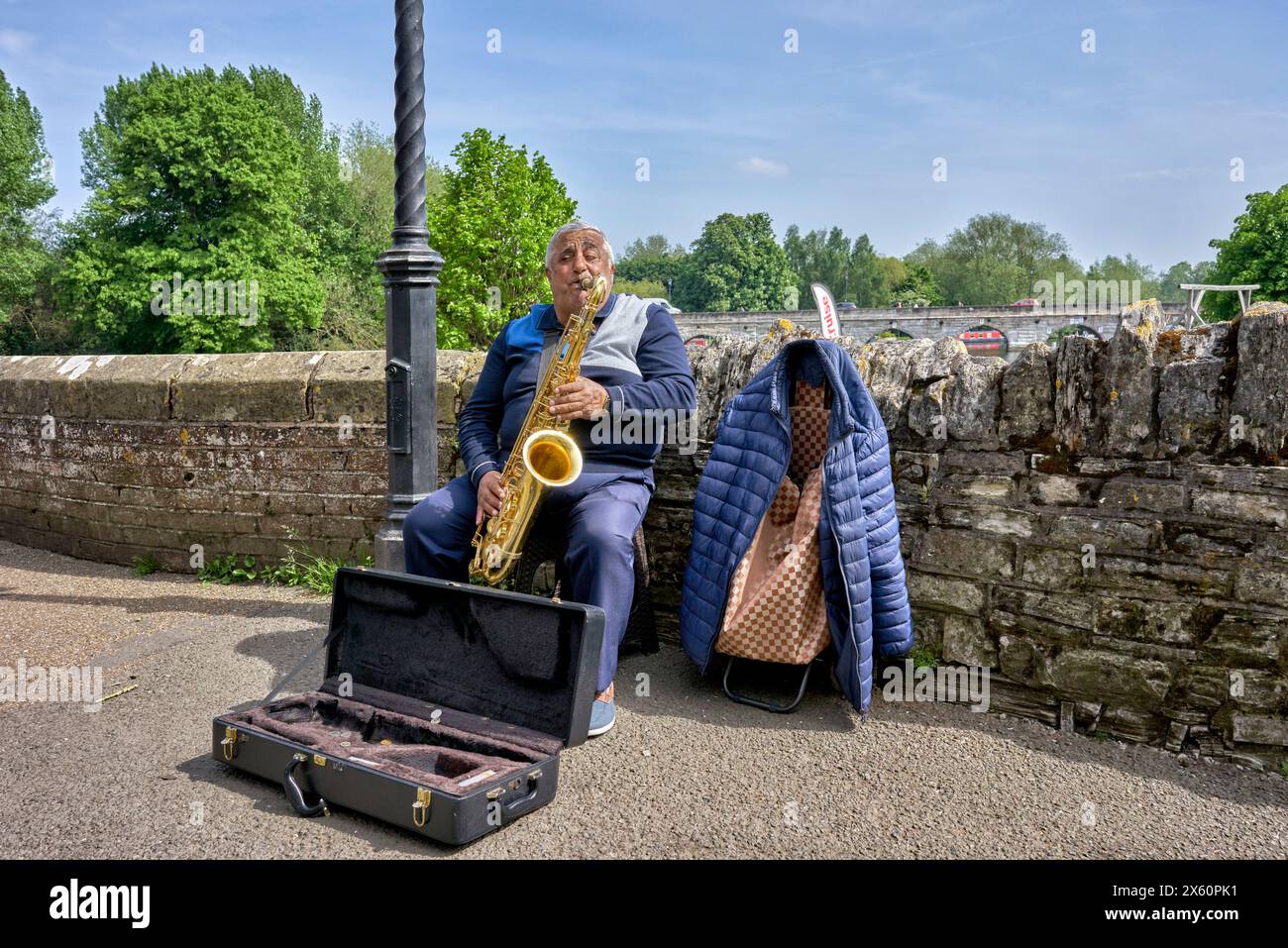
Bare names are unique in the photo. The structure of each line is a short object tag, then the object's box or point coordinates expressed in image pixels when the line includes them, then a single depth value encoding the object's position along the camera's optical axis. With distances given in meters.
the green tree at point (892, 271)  110.22
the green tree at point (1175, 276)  123.25
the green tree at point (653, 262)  116.19
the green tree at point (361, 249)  41.03
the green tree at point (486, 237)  26.92
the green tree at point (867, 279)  107.38
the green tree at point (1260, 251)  45.38
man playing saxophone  3.69
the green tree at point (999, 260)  90.19
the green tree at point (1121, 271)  96.88
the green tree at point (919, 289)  103.62
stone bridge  67.19
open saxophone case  2.85
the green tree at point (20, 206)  40.53
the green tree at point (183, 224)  34.69
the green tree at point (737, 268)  106.81
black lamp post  4.35
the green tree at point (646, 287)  92.38
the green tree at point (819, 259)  109.25
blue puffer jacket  3.65
